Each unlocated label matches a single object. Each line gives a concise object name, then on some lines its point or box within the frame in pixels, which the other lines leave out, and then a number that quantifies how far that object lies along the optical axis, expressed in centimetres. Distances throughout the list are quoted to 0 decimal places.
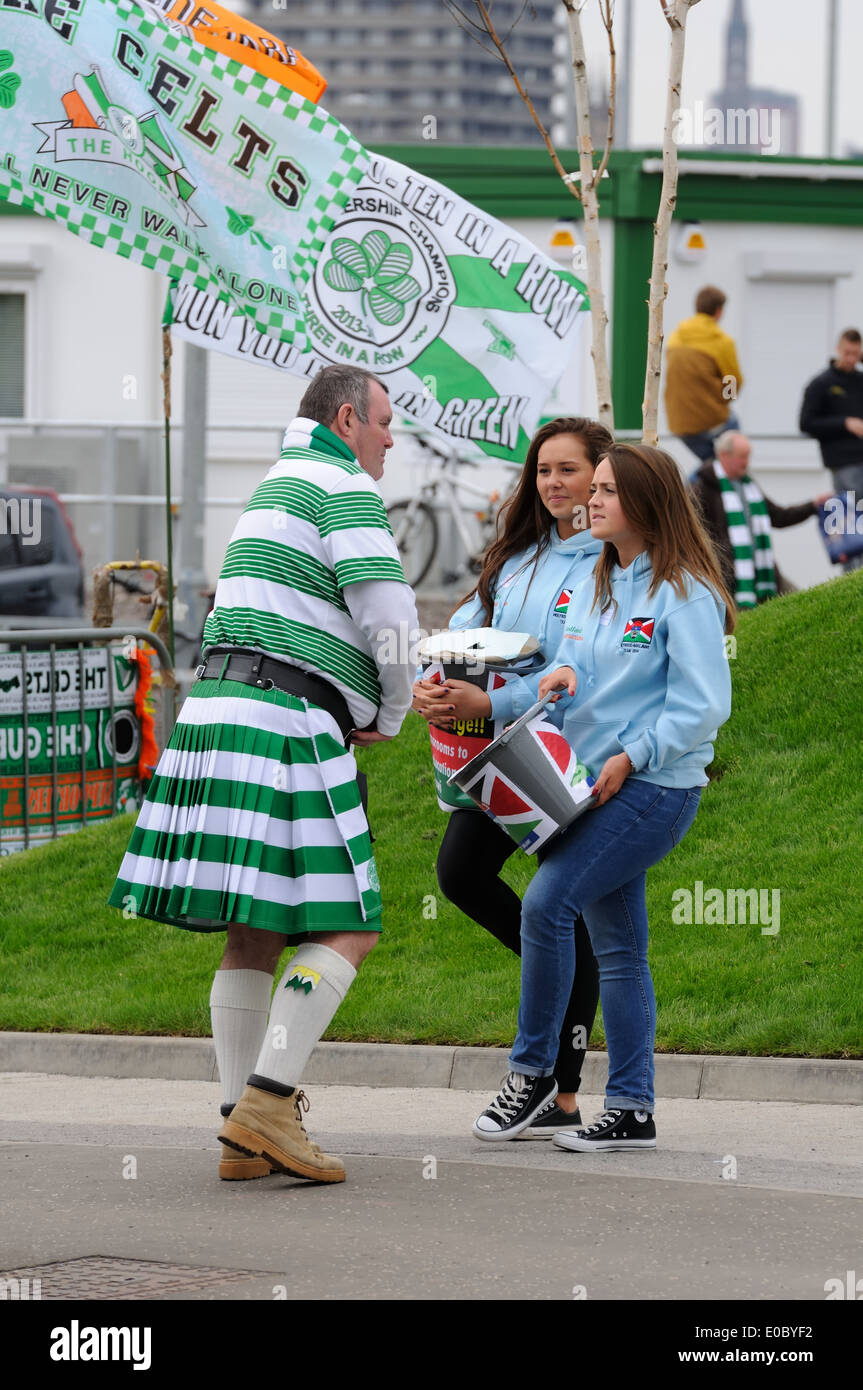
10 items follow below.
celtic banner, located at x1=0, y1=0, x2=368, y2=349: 1012
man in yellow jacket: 1642
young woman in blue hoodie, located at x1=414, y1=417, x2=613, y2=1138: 620
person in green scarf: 1445
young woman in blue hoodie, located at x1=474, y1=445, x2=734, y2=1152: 571
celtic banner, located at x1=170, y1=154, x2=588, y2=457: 1078
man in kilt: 545
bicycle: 1966
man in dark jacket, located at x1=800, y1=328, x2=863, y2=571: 1656
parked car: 1759
